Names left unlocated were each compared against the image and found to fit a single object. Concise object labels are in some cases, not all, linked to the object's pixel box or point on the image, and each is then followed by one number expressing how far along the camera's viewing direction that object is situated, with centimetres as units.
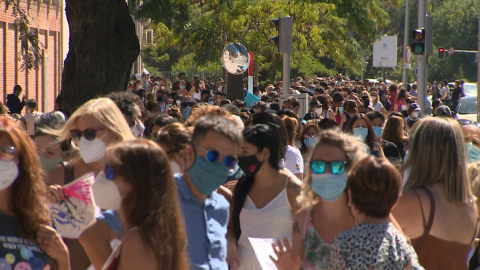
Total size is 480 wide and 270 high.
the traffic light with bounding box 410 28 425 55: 3947
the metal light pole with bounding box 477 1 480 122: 5103
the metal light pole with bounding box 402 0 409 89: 8054
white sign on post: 10487
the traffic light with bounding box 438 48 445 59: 7925
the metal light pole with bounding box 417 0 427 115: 3947
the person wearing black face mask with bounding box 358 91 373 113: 3432
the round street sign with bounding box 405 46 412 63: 5770
